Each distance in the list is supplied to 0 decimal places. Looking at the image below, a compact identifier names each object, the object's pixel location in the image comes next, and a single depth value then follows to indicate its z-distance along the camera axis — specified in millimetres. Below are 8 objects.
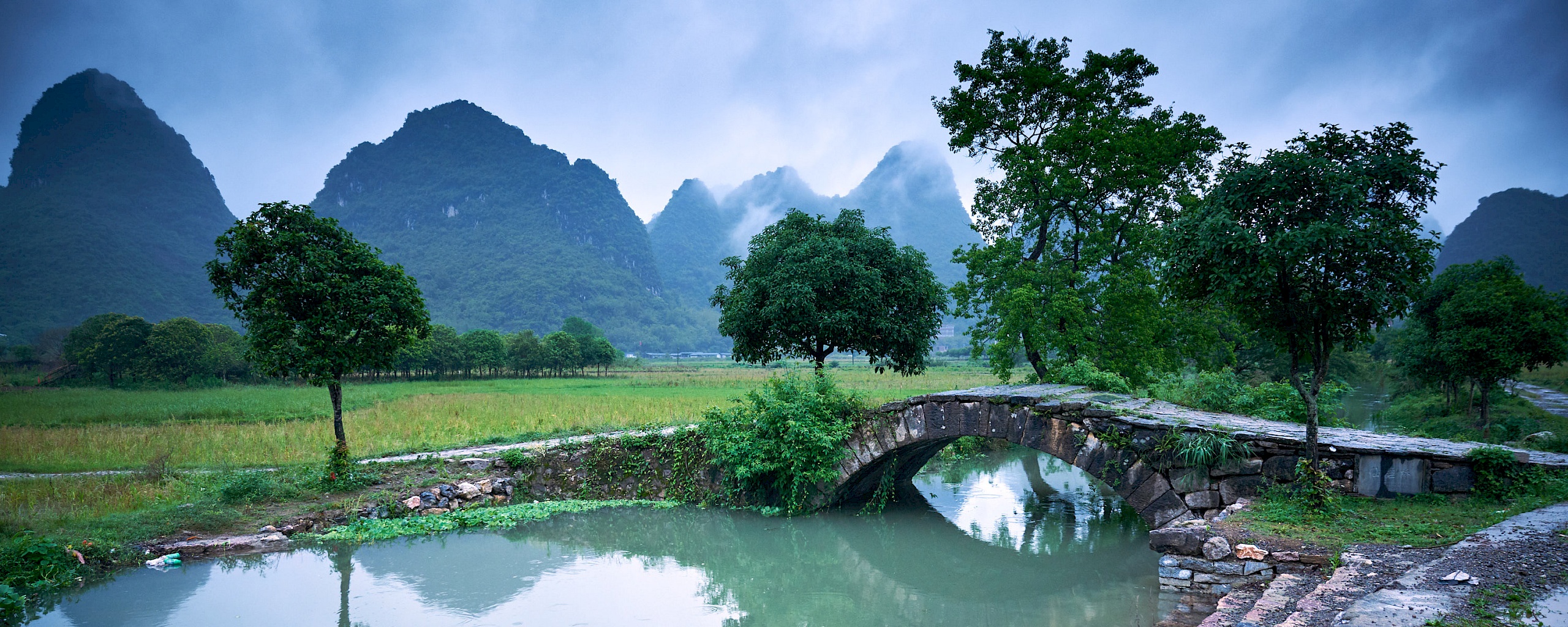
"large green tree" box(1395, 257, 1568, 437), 17594
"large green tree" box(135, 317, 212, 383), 37406
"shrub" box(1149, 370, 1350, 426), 10383
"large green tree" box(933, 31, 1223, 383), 15562
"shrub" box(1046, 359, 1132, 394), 12438
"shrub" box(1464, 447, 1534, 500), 6734
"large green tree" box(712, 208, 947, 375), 15328
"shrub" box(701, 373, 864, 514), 11898
